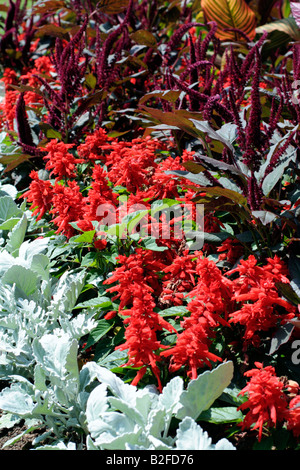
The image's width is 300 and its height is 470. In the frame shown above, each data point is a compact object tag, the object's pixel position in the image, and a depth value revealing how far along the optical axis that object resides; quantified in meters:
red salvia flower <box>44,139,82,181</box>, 2.14
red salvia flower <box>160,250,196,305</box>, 1.60
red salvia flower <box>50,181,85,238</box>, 1.85
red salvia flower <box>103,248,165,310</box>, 1.52
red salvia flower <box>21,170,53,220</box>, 2.04
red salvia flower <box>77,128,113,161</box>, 2.39
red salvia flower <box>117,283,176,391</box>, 1.35
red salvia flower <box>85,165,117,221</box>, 1.83
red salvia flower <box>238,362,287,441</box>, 1.18
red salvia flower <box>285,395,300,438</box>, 1.23
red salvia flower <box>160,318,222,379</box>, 1.33
